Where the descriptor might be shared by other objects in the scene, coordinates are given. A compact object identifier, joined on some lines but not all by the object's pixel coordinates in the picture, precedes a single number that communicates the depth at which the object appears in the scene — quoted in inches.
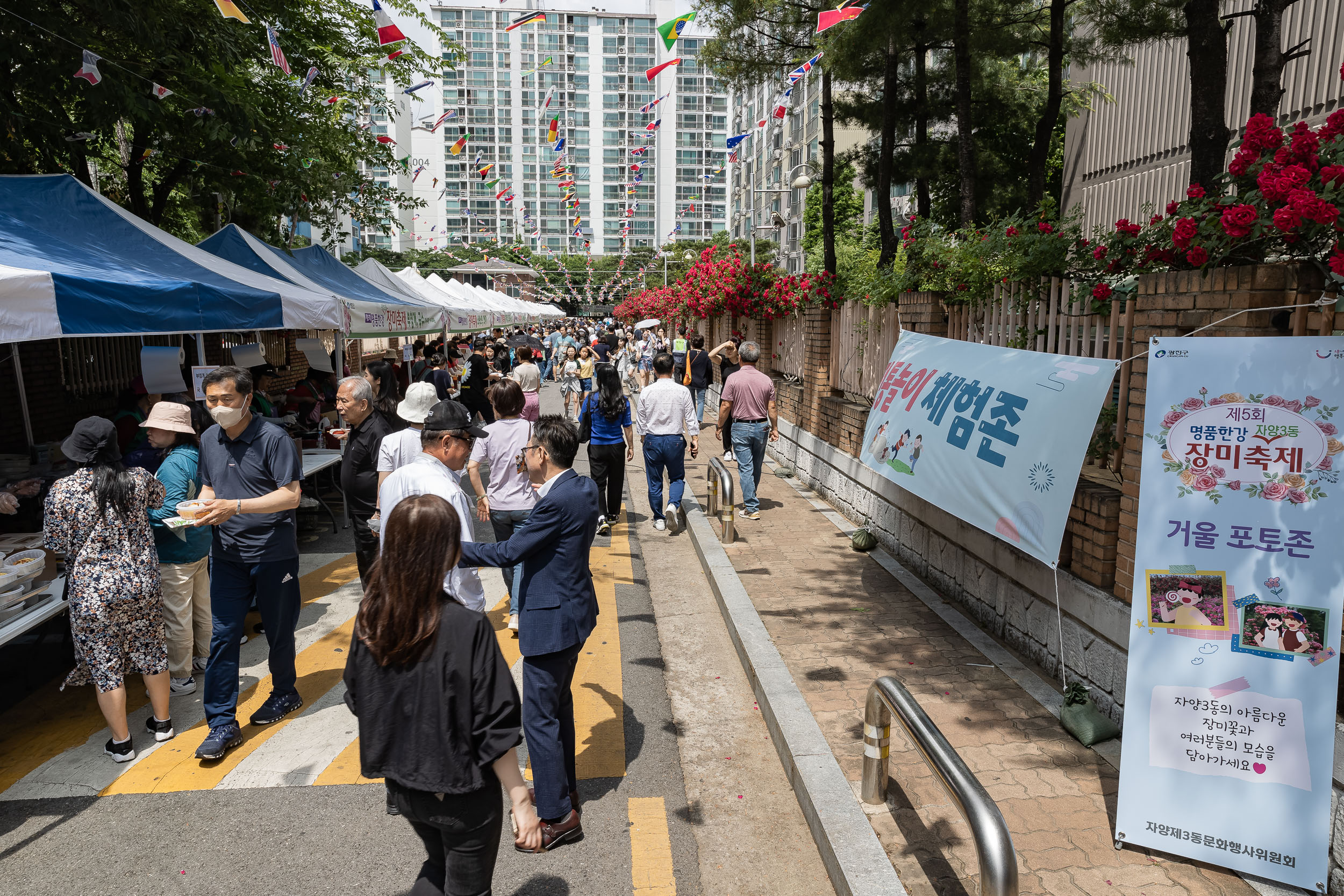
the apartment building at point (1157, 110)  469.4
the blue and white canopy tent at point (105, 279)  197.6
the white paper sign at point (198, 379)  280.2
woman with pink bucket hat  192.2
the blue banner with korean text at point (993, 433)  176.4
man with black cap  153.8
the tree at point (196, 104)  333.1
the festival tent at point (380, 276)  569.6
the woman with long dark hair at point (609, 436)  329.7
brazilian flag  470.0
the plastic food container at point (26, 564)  183.2
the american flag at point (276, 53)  341.4
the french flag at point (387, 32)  397.0
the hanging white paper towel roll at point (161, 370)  290.4
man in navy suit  140.0
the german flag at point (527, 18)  662.5
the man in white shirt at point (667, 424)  332.5
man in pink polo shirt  357.1
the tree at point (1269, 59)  244.2
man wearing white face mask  172.2
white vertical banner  125.0
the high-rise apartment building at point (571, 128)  3983.8
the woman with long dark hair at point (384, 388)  238.1
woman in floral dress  169.5
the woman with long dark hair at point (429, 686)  93.9
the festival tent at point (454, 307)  628.4
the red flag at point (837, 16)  305.7
